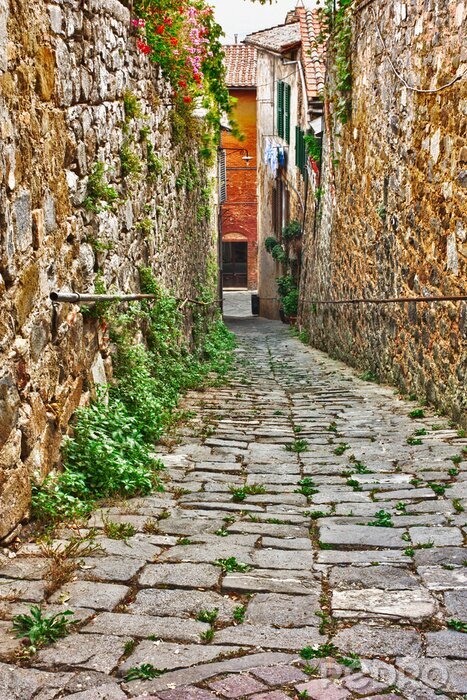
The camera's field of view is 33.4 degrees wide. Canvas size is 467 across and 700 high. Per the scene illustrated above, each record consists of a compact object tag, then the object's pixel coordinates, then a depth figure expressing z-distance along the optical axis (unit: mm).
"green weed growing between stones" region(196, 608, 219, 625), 2779
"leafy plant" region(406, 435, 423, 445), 5659
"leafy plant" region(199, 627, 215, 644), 2619
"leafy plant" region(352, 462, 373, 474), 5023
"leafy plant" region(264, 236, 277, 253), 24272
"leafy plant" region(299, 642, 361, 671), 2422
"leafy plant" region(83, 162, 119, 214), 4907
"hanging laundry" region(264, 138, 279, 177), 24016
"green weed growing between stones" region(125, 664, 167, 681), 2354
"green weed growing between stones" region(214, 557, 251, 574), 3266
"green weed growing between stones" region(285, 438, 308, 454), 5723
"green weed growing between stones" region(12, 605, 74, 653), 2527
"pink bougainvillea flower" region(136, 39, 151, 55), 6730
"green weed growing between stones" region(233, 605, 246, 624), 2795
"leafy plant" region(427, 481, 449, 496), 4395
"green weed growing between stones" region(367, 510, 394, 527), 3891
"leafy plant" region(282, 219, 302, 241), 21109
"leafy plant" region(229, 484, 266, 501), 4459
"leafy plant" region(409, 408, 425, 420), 6625
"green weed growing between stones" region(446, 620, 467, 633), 2660
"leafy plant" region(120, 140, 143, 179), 5938
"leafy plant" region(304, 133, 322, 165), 14691
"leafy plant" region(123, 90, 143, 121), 6079
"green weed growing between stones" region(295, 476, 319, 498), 4562
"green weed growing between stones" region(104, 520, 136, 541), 3566
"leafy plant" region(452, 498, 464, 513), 4043
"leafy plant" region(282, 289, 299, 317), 21547
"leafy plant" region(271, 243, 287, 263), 23081
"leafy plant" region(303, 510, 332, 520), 4083
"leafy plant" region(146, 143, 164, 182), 7036
